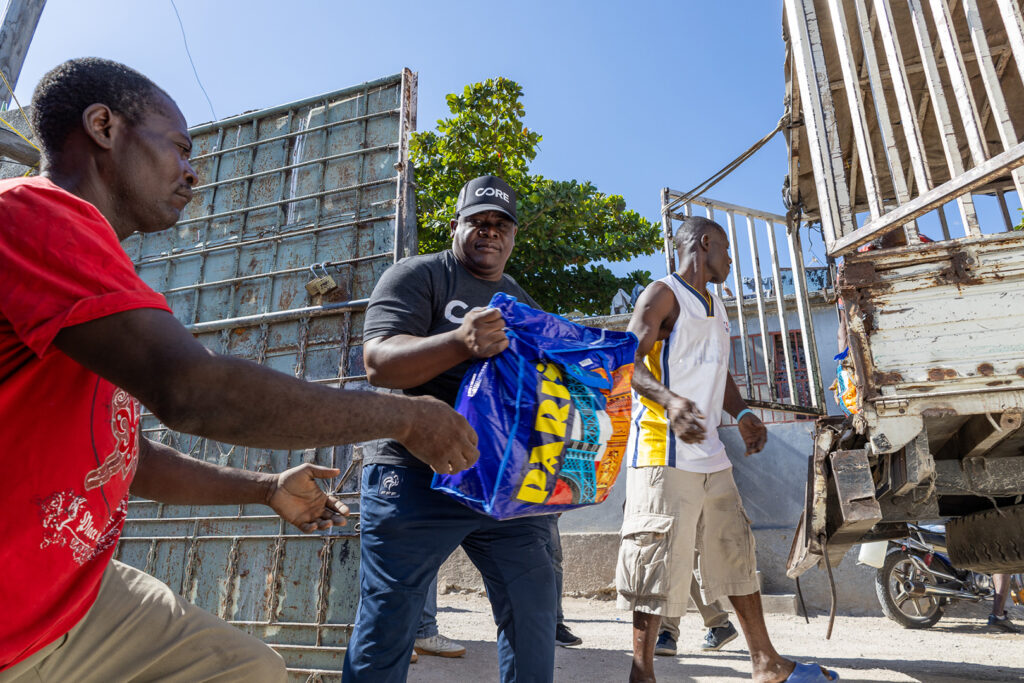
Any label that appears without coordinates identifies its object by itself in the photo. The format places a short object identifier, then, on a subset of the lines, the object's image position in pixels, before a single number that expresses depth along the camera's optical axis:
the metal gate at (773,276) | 4.83
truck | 2.81
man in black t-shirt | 2.05
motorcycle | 6.80
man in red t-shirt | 1.02
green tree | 12.56
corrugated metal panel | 4.31
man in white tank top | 3.10
